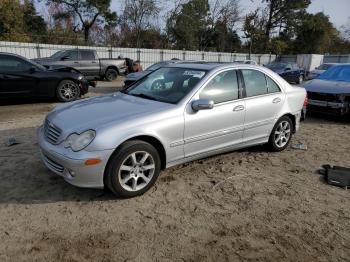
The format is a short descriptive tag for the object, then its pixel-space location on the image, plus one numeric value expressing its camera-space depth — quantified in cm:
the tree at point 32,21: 3164
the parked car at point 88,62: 1576
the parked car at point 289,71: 2008
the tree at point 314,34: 4597
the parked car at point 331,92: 848
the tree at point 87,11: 3603
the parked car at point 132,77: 1212
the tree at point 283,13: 4469
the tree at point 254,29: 4150
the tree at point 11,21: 2628
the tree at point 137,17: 3531
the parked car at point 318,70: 1789
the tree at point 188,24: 4012
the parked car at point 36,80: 888
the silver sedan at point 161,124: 369
